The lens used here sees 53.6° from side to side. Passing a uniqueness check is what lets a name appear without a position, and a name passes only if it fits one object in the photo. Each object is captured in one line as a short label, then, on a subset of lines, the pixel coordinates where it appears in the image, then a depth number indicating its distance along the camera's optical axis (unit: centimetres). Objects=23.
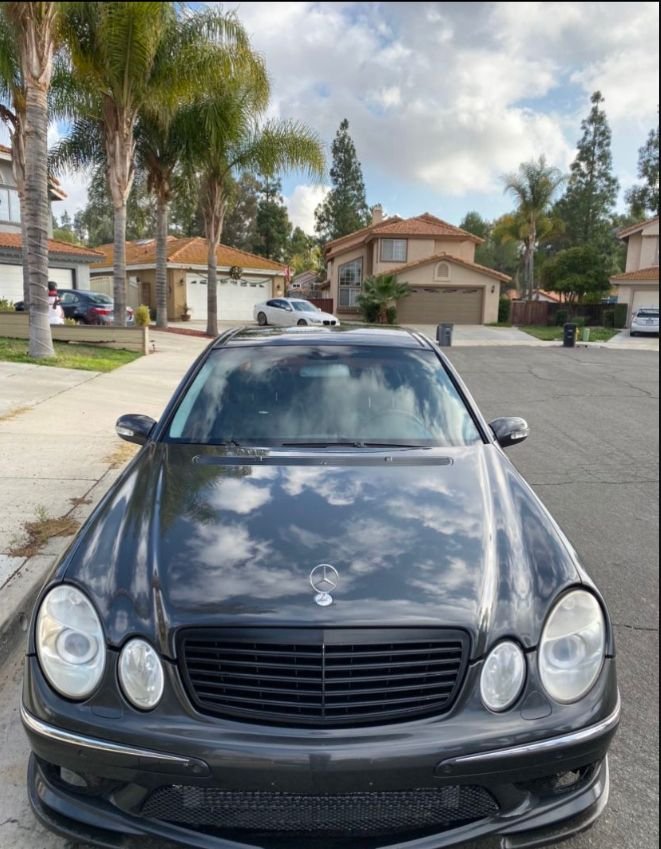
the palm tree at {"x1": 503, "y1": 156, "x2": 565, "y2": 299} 4144
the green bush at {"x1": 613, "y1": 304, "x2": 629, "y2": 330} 3637
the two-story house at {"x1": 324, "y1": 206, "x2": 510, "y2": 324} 3747
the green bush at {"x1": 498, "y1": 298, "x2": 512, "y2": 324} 3909
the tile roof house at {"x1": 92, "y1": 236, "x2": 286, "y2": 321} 3331
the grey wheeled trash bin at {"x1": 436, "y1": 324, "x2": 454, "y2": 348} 2439
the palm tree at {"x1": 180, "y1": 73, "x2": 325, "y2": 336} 1750
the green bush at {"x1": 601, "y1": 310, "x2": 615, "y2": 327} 3703
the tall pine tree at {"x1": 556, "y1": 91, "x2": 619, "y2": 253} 5134
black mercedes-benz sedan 177
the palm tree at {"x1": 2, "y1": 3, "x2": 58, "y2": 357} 1046
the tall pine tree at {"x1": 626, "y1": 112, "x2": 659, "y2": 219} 4619
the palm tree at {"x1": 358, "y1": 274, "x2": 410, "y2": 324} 3434
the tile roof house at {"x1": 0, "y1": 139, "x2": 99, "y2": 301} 2439
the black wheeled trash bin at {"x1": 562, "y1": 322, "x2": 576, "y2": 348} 2448
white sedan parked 2731
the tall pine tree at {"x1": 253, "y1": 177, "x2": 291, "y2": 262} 5475
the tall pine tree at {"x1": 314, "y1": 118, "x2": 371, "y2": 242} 5775
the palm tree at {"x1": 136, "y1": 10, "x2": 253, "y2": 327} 1410
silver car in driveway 3111
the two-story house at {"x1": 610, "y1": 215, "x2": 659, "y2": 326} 3494
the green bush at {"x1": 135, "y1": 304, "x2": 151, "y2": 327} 1762
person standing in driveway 1569
